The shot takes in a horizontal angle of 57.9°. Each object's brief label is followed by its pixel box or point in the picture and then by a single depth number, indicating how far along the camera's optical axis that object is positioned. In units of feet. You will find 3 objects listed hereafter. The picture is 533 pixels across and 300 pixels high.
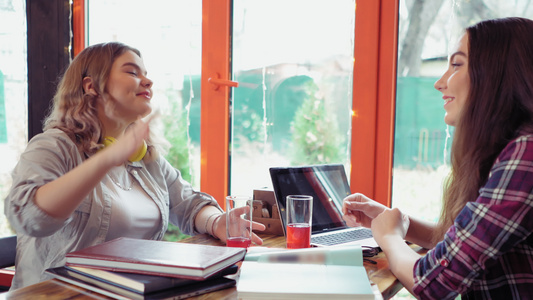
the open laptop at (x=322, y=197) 5.12
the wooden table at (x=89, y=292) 3.26
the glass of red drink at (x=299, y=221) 4.42
